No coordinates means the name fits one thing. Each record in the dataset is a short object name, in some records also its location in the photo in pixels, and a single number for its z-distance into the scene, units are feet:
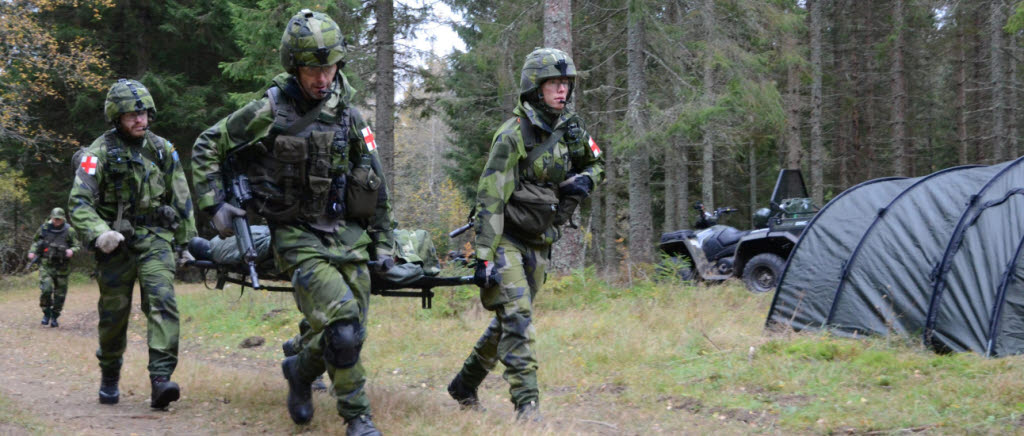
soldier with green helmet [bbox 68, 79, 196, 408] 19.47
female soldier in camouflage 16.90
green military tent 23.07
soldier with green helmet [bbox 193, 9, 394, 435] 14.80
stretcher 16.80
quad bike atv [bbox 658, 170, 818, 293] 41.46
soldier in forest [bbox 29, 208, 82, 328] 45.19
